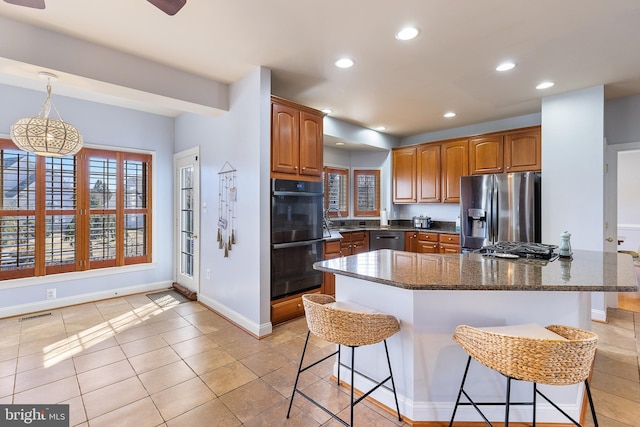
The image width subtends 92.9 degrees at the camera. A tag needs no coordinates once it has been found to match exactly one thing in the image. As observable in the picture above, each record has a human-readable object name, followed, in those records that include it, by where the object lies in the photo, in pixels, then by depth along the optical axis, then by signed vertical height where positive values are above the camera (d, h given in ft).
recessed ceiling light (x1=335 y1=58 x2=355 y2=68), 9.04 +4.56
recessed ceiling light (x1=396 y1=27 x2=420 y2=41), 7.44 +4.50
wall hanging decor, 11.06 +0.28
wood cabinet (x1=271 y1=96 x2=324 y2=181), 10.28 +2.60
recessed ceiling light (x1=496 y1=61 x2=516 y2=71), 9.21 +4.55
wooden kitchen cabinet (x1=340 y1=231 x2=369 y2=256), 15.43 -1.54
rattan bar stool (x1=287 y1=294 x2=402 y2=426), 5.28 -1.99
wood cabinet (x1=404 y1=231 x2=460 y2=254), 15.35 -1.54
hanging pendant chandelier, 8.94 +2.33
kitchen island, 5.64 -2.02
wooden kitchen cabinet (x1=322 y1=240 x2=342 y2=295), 12.57 -1.89
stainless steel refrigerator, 12.28 +0.19
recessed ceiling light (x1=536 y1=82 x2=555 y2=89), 10.73 +4.59
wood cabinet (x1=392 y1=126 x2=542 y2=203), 13.66 +2.64
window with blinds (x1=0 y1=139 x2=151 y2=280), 11.59 +0.09
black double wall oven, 10.40 -0.82
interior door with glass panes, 13.64 -0.24
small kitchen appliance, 17.93 -0.53
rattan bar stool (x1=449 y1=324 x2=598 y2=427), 4.04 -1.99
